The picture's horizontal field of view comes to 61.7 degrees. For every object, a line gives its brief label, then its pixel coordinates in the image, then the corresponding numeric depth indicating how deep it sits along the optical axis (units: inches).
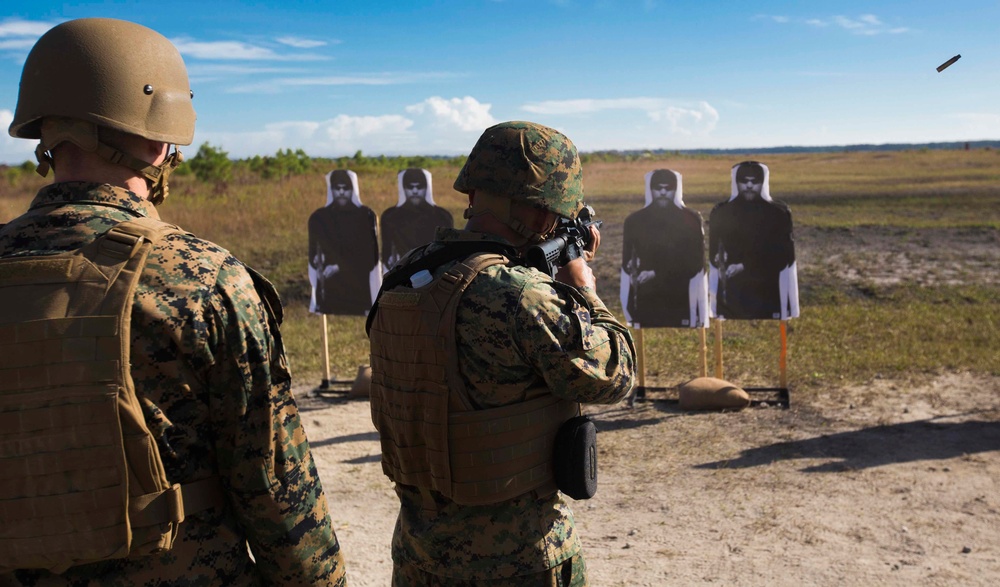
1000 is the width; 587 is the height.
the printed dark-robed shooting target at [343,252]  346.0
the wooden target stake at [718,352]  305.0
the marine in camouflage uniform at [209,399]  69.4
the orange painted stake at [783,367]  295.9
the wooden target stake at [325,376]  335.3
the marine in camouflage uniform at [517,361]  95.9
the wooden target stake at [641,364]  313.3
